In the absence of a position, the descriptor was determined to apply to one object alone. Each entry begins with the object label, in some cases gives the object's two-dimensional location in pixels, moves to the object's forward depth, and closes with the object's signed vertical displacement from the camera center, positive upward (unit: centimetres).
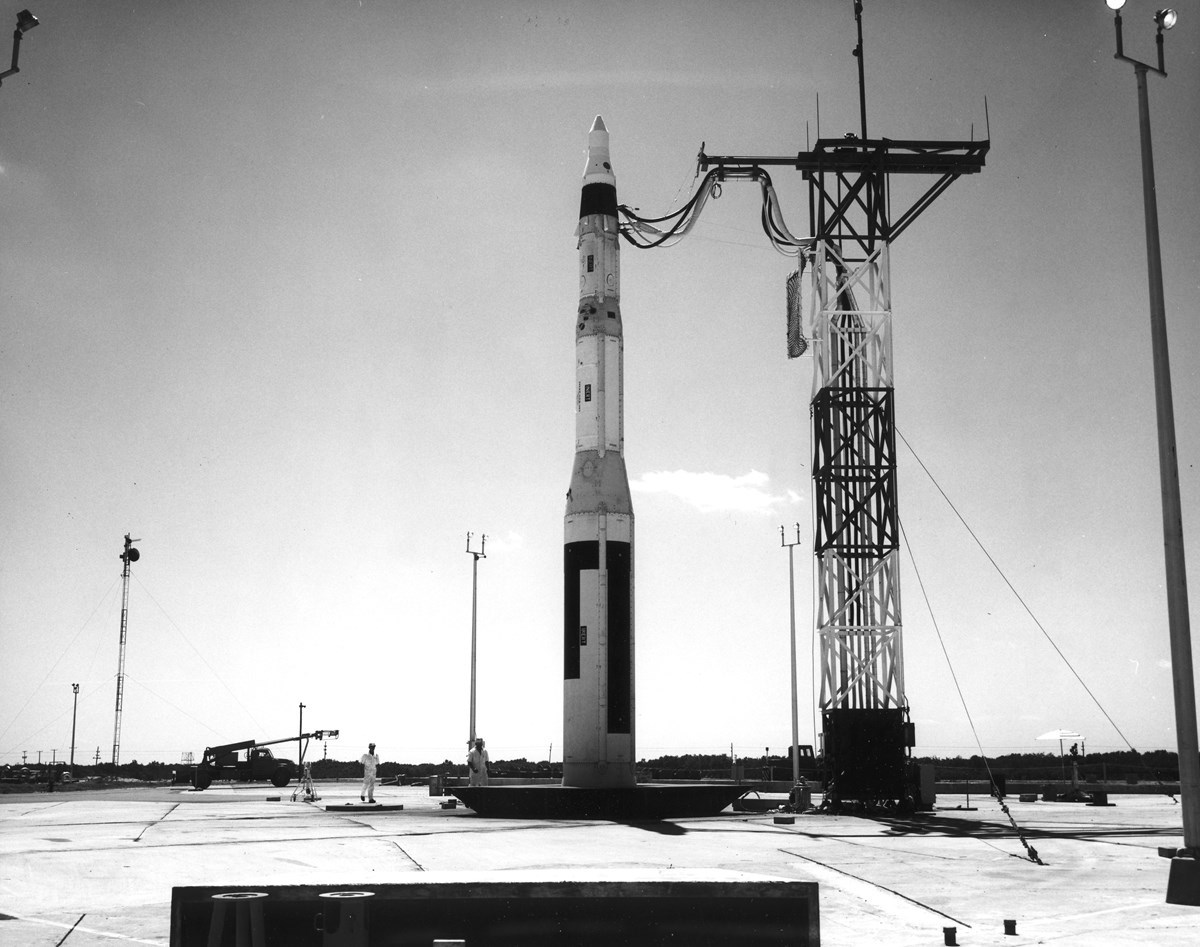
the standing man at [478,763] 3738 -224
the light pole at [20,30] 1577 +876
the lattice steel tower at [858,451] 3244 +670
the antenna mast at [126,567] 7500 +779
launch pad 2891 -268
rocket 3095 +330
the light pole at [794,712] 4134 -73
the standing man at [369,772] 3603 -243
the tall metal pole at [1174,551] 1410 +177
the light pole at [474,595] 4728 +399
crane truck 4931 -310
